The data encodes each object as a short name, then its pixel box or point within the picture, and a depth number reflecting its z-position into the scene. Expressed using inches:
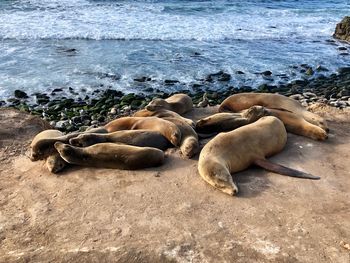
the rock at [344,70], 538.0
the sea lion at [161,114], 300.2
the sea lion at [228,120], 276.7
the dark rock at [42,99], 435.7
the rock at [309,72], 530.6
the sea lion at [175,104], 308.2
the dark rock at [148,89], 468.1
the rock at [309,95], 432.4
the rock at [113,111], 397.2
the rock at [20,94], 444.6
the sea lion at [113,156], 240.7
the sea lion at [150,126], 263.6
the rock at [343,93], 440.5
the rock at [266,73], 525.5
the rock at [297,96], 408.4
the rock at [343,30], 710.5
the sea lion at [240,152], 219.1
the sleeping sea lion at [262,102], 308.8
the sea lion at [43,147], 257.8
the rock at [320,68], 546.1
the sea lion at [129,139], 257.0
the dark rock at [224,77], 504.2
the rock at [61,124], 375.1
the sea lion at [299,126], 274.5
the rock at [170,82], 491.4
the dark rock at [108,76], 503.6
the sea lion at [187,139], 251.9
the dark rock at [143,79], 497.3
